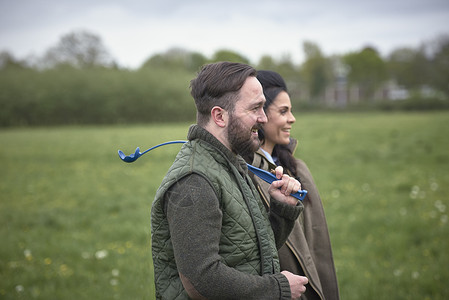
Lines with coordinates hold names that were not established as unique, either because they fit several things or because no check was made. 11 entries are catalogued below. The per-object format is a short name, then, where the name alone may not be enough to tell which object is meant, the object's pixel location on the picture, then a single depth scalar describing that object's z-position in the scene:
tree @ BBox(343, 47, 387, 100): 67.75
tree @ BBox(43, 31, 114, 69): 43.56
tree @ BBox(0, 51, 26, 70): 43.33
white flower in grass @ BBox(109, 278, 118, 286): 5.15
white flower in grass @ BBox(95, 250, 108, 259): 6.05
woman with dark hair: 3.05
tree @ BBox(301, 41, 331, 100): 65.69
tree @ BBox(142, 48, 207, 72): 49.58
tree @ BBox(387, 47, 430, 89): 58.79
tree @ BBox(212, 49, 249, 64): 36.87
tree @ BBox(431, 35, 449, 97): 49.44
